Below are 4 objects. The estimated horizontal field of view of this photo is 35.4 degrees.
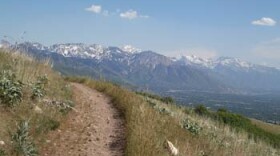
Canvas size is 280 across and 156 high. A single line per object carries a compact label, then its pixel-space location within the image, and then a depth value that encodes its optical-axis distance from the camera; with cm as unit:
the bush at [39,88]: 1406
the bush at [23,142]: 1015
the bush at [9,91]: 1240
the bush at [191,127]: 1697
